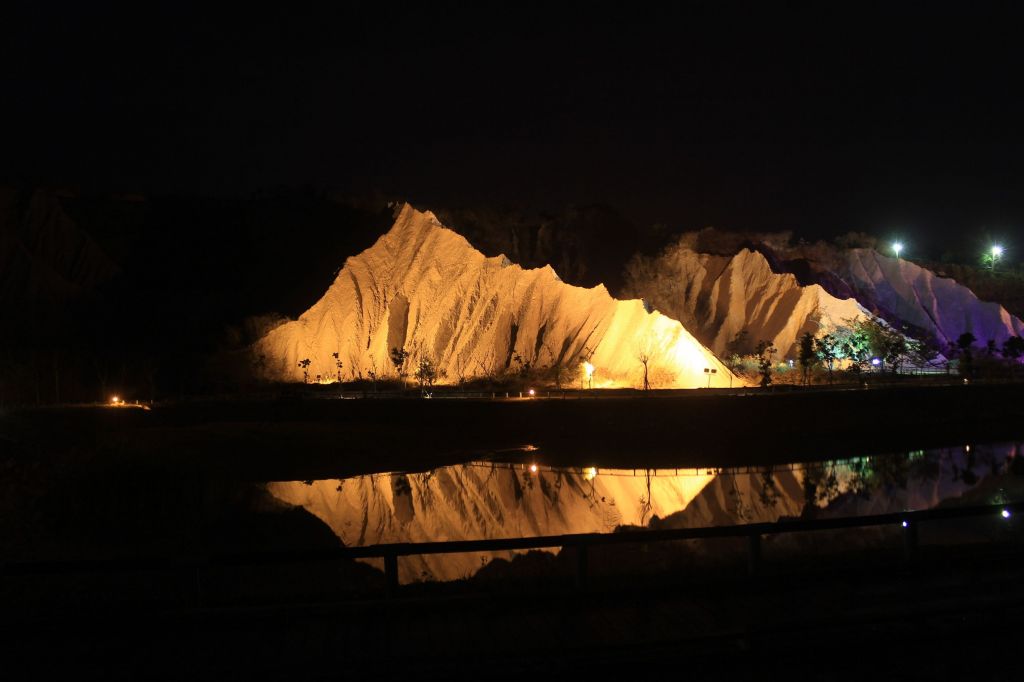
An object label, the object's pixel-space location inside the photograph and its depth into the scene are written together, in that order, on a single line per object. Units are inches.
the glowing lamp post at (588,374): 2012.8
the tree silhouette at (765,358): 2018.9
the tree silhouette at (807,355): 2144.4
